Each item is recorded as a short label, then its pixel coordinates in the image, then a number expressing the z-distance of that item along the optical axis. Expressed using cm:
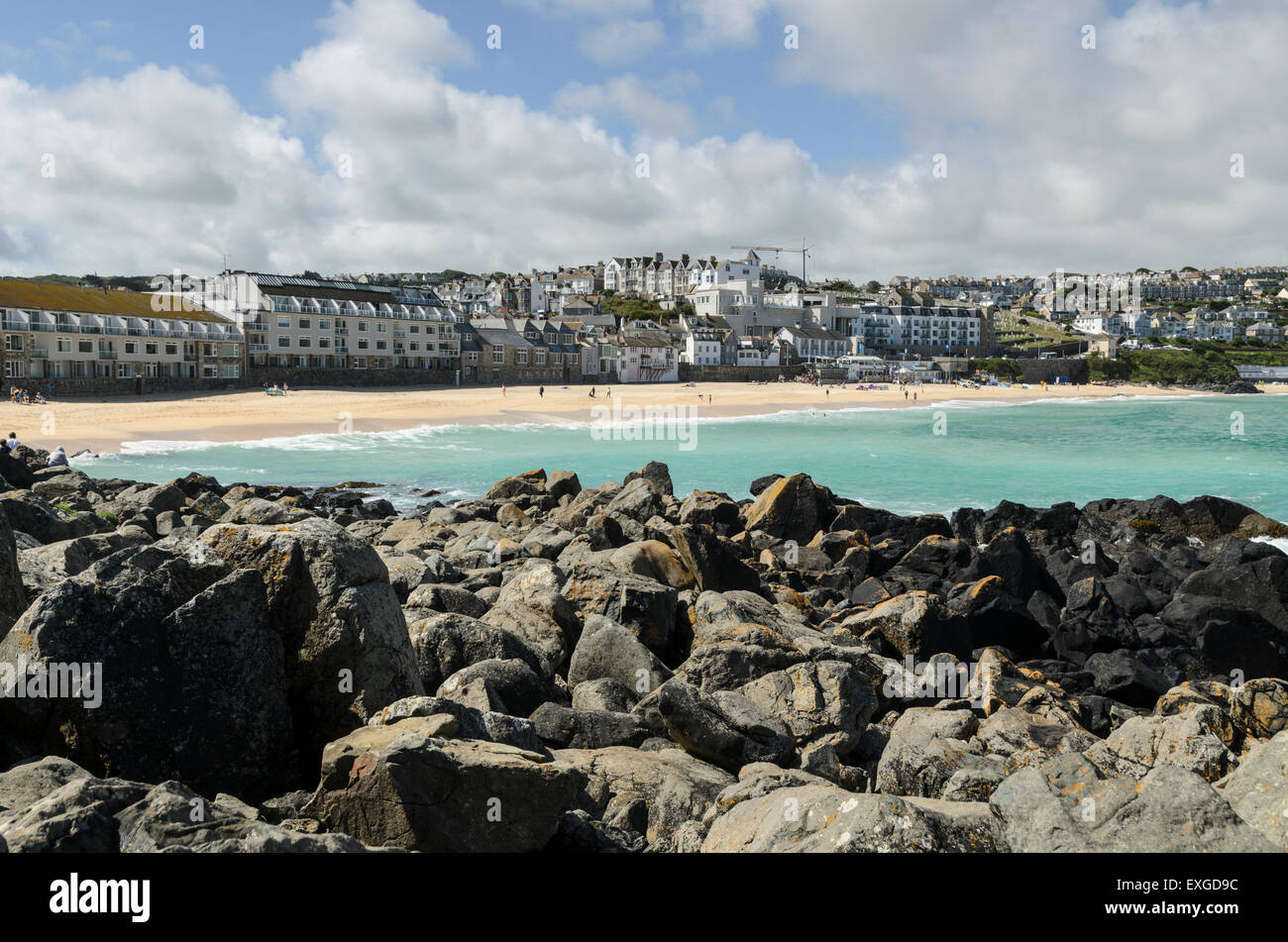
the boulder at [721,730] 711
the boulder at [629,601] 1025
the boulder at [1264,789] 482
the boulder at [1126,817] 441
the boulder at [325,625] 568
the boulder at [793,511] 2086
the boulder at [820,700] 791
